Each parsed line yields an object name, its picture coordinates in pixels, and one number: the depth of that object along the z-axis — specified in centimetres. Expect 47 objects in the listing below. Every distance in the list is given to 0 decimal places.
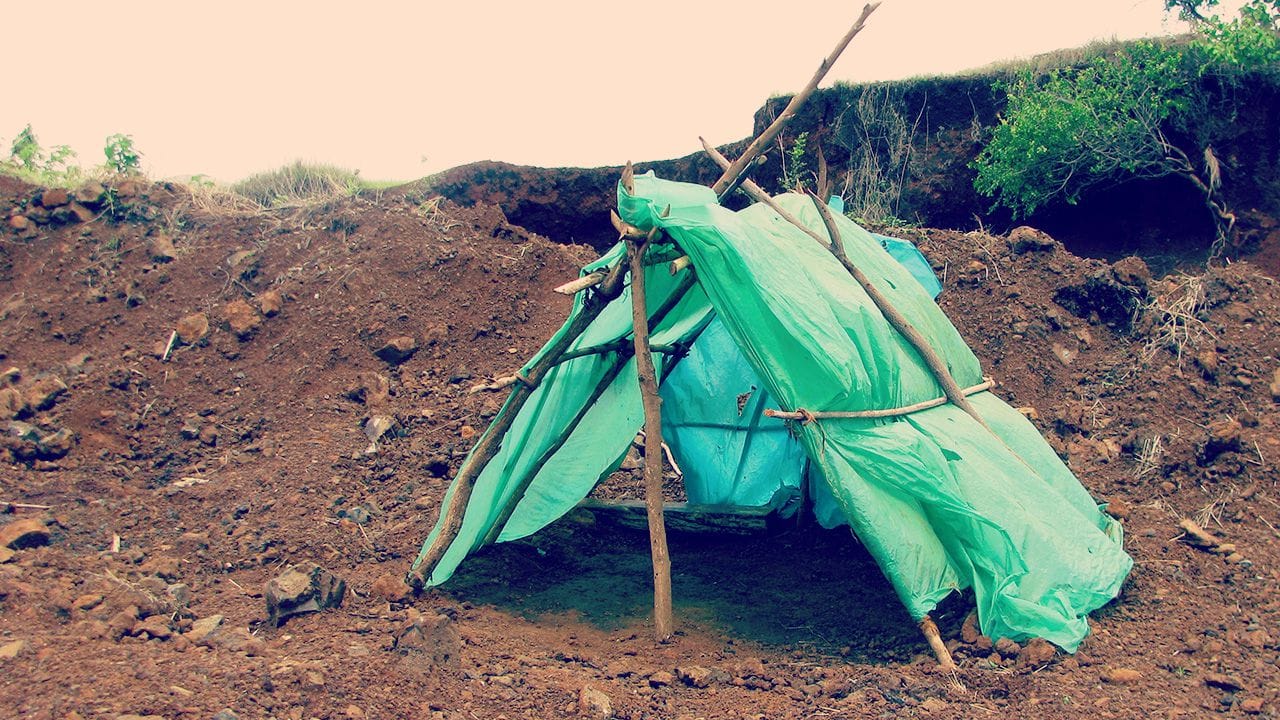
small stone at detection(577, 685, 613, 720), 314
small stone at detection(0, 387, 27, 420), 622
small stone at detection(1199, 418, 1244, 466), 530
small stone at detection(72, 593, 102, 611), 382
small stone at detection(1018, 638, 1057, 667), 338
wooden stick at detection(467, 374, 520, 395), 421
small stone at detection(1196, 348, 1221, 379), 620
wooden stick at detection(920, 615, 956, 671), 341
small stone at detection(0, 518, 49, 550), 451
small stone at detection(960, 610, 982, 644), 356
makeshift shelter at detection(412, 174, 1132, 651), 360
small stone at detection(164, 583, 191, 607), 407
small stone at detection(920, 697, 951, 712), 313
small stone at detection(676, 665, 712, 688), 343
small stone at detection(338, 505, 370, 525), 514
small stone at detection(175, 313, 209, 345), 739
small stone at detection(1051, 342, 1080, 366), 699
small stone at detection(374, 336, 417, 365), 709
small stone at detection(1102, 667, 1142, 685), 328
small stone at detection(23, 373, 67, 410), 638
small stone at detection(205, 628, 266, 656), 351
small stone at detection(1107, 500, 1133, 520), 479
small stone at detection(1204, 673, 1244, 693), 325
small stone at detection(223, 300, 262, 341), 740
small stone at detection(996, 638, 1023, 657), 343
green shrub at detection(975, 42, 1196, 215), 779
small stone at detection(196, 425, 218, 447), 644
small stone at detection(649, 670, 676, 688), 344
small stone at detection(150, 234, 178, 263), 820
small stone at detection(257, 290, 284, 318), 754
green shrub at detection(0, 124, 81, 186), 878
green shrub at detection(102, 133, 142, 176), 920
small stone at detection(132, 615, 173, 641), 366
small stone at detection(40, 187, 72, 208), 847
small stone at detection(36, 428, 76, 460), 599
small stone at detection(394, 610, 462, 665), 344
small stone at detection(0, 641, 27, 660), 319
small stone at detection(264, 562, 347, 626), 386
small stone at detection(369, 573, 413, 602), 414
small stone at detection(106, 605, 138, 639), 360
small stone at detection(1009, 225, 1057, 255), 767
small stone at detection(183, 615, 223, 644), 366
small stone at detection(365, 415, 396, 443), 618
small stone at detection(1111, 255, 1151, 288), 725
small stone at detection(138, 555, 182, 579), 450
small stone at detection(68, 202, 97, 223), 845
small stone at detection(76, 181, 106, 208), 853
